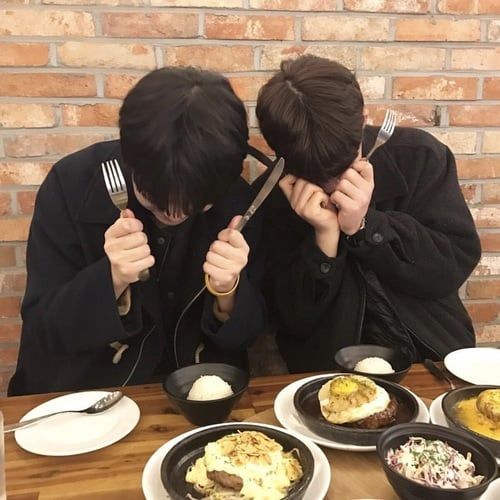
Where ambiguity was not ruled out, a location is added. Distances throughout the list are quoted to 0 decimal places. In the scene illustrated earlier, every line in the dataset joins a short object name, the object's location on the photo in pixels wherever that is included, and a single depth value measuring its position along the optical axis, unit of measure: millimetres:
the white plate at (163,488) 809
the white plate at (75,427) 961
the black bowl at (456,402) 849
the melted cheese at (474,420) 911
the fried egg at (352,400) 932
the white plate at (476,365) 1165
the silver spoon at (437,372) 1155
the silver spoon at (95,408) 1003
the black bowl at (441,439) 730
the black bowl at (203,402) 961
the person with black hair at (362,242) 1279
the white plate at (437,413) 976
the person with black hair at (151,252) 1044
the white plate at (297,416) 921
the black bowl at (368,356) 1132
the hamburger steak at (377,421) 931
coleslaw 773
